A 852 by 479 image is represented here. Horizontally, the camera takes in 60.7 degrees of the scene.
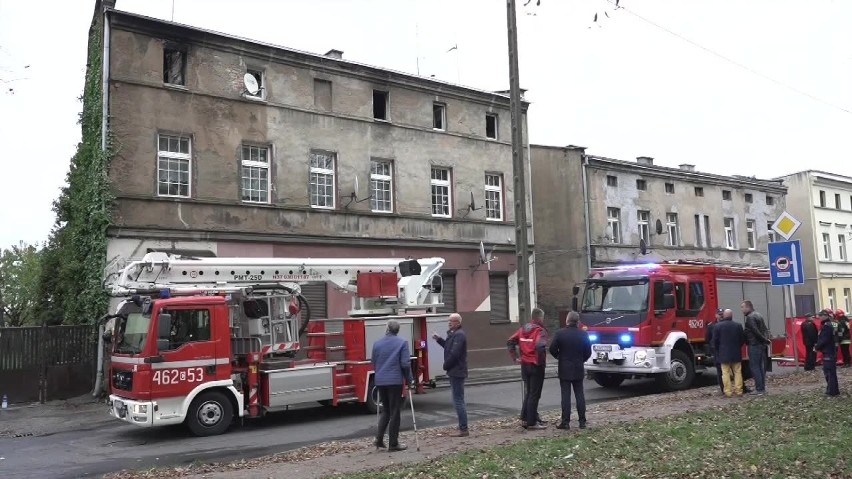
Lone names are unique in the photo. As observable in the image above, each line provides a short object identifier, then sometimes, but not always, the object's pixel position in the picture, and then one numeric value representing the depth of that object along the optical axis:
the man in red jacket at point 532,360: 10.91
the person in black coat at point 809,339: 18.98
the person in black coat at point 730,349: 13.88
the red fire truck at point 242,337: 12.08
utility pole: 12.09
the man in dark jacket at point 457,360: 10.95
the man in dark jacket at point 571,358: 10.89
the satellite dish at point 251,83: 21.84
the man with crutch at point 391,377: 9.85
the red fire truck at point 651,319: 15.92
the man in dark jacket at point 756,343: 14.07
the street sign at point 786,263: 15.48
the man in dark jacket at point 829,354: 12.79
